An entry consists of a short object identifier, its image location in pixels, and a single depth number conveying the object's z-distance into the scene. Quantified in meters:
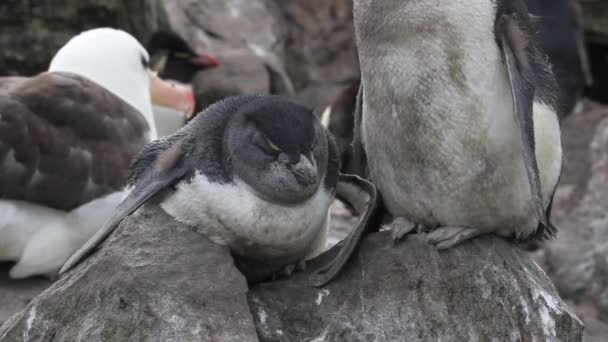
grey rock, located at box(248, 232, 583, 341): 7.54
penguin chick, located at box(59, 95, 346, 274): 7.51
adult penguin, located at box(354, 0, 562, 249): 7.59
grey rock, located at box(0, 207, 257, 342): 7.00
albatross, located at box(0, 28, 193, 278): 11.01
